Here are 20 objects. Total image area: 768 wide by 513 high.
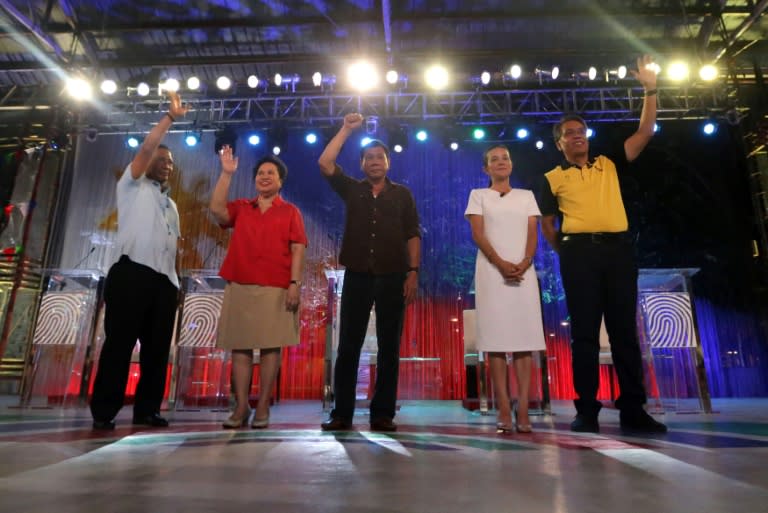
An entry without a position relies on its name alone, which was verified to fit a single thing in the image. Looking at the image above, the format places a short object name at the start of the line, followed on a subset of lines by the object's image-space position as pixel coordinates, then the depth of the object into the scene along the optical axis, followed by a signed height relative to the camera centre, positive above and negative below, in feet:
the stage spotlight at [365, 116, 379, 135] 23.34 +11.79
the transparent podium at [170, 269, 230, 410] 12.00 +0.62
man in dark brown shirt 7.47 +1.67
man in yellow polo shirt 7.27 +1.74
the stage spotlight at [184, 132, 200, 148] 25.09 +11.69
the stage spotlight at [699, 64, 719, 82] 19.88 +12.15
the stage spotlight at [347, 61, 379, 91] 20.71 +12.33
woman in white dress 6.91 +1.42
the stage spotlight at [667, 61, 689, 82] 19.92 +12.24
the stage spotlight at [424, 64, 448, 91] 20.75 +12.35
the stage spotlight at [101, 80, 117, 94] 21.16 +11.94
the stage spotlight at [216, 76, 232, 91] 21.47 +12.36
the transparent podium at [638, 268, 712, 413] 11.14 +1.43
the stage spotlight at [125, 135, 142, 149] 25.59 +11.82
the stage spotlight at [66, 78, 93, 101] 21.34 +12.01
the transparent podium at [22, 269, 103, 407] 12.89 +0.81
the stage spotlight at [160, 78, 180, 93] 21.11 +12.14
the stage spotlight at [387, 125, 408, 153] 23.62 +11.32
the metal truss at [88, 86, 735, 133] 21.97 +12.34
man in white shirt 7.48 +1.30
